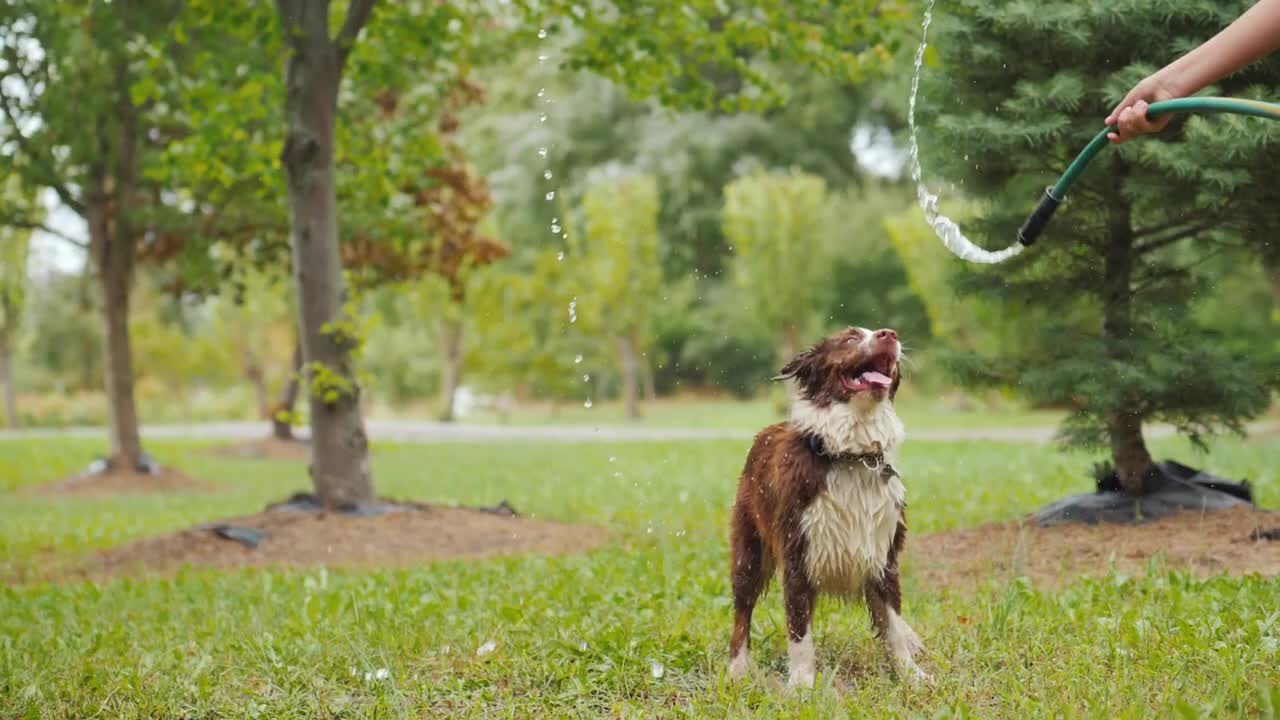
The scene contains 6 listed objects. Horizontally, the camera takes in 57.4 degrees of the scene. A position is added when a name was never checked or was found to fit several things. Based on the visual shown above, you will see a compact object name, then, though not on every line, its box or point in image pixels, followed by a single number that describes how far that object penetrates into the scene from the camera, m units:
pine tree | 6.72
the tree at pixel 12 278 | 25.70
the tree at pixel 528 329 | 30.67
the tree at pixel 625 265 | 28.73
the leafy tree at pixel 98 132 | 13.14
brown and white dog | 3.88
